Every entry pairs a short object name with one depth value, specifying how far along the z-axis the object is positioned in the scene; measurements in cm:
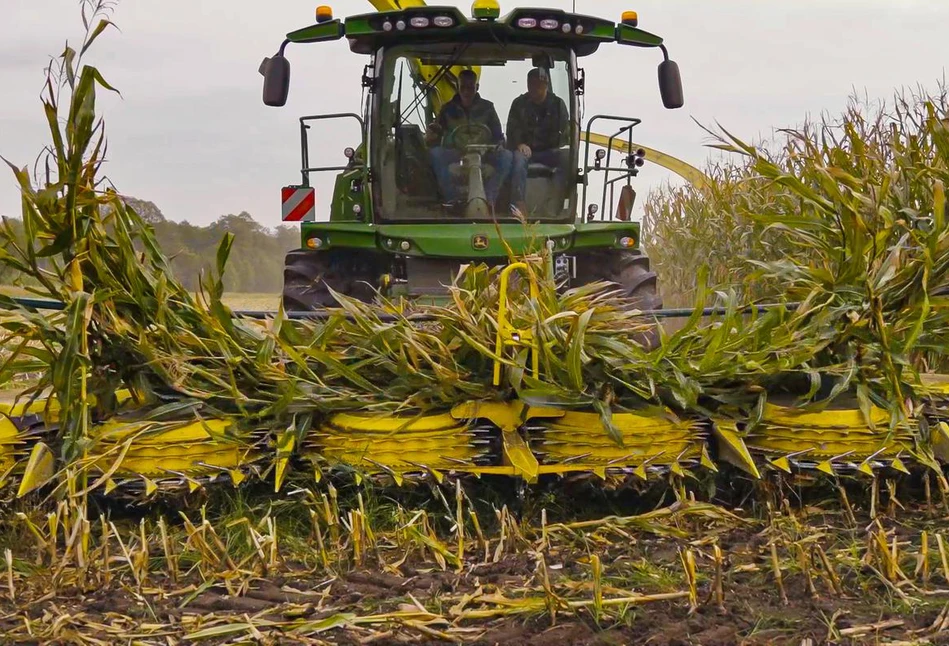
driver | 666
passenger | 671
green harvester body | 635
